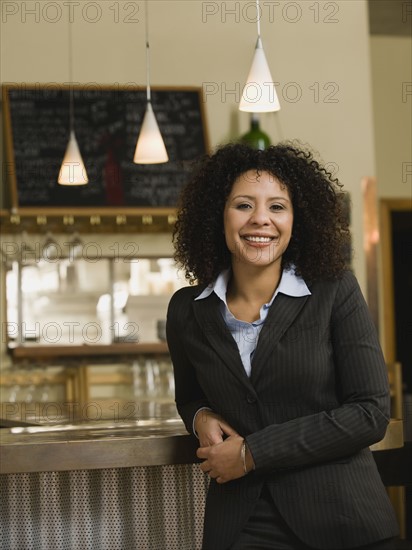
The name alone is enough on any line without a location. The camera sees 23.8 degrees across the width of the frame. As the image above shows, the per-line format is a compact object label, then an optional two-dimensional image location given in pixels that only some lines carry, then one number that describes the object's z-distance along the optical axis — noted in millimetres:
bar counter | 2131
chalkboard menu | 4922
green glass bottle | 4957
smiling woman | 1761
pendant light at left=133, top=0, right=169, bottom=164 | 3791
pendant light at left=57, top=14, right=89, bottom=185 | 4048
